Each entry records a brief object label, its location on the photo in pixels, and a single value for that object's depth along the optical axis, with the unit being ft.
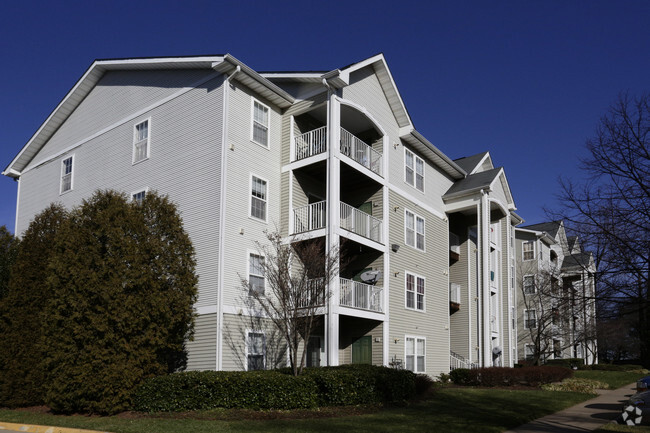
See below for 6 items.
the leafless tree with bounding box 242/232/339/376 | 61.62
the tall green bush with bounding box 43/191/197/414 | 53.98
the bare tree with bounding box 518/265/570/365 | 129.18
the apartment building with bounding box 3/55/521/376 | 67.87
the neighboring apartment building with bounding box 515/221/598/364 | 139.33
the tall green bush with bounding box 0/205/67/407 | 62.80
